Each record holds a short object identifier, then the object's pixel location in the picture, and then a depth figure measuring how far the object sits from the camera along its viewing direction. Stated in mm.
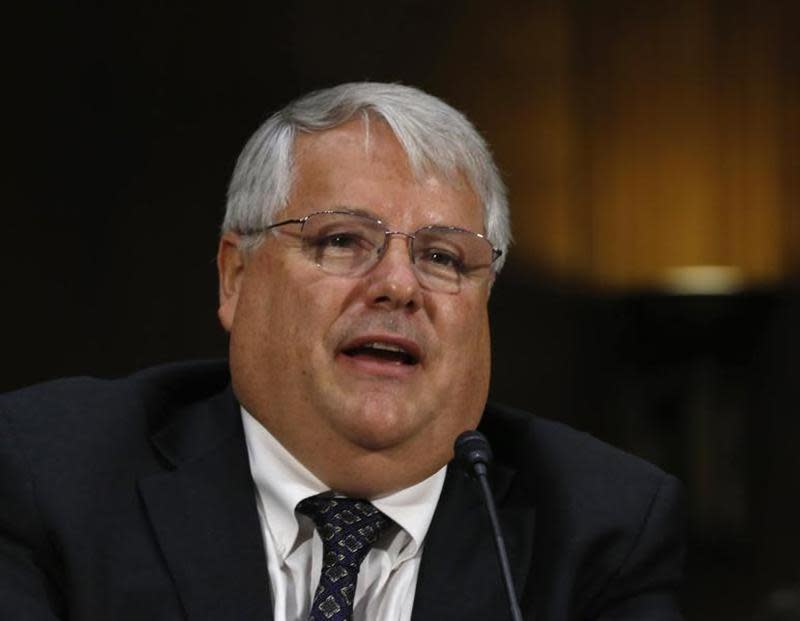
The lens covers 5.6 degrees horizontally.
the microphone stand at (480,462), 4543
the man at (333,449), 4630
